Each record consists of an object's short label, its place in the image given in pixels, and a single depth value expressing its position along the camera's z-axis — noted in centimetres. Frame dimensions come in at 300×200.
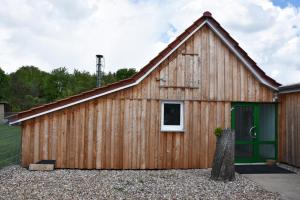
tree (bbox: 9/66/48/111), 4638
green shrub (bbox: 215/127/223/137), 928
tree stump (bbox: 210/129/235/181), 909
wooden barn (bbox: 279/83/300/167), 1106
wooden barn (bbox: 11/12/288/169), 1062
